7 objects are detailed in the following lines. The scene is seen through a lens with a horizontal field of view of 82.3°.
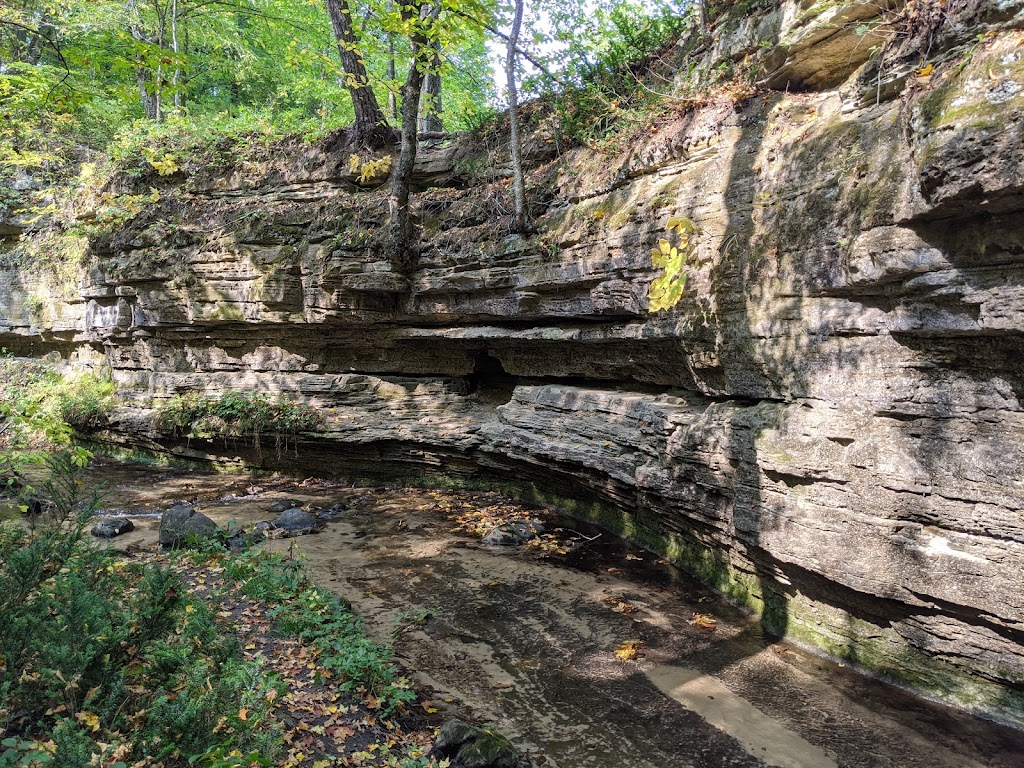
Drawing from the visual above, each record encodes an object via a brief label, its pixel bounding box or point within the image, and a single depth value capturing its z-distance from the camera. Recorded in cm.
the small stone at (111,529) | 857
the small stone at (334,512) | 1005
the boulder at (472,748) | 397
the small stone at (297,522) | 921
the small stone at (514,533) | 875
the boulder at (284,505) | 1048
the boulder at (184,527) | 796
